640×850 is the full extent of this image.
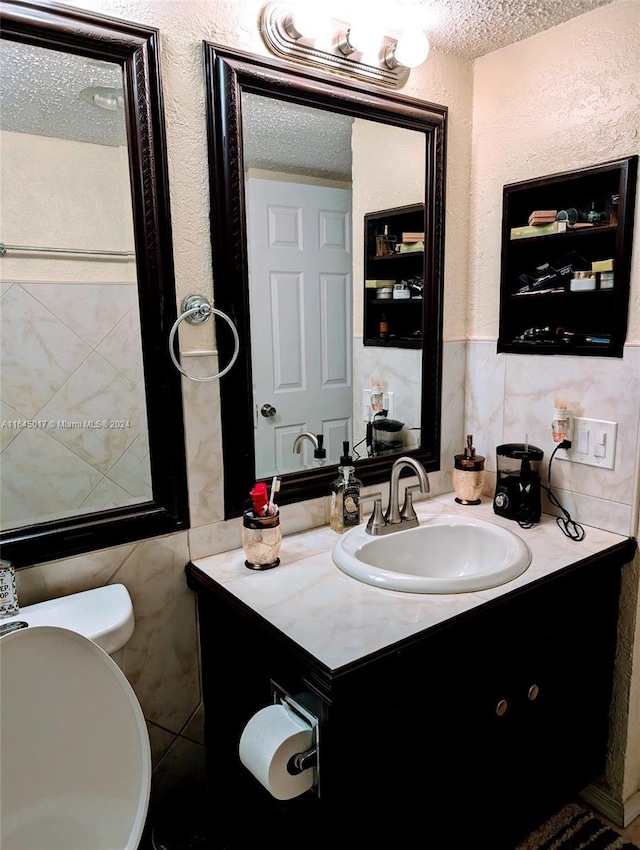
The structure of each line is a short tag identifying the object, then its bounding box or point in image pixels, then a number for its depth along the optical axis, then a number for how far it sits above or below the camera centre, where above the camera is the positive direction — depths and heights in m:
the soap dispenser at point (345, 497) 1.59 -0.48
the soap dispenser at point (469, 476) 1.81 -0.49
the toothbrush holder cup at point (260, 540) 1.36 -0.50
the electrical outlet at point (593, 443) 1.58 -0.35
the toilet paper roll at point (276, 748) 1.06 -0.77
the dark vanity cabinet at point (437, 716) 1.08 -0.85
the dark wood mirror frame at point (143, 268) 1.12 +0.10
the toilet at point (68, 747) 0.94 -0.69
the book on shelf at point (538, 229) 1.63 +0.22
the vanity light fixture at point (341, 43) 1.36 +0.64
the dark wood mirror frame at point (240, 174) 1.33 +0.34
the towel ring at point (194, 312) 1.32 +0.01
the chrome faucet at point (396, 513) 1.54 -0.52
